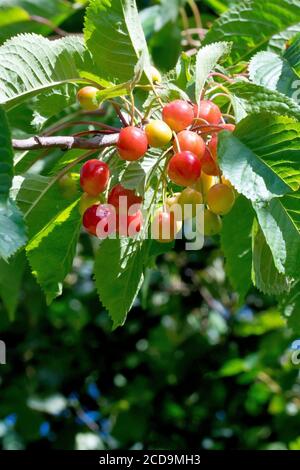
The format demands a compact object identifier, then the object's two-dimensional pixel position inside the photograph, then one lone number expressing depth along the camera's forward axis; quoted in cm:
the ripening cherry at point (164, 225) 80
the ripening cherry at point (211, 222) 82
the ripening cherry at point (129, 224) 78
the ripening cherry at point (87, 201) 80
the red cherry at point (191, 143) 76
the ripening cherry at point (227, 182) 79
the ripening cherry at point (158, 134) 76
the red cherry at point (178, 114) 76
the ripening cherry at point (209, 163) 77
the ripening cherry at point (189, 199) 80
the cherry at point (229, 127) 77
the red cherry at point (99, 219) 78
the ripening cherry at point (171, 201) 81
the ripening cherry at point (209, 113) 77
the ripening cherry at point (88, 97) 79
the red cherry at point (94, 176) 78
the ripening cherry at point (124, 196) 78
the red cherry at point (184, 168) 75
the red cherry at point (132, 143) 75
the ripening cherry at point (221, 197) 78
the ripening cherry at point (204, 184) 80
